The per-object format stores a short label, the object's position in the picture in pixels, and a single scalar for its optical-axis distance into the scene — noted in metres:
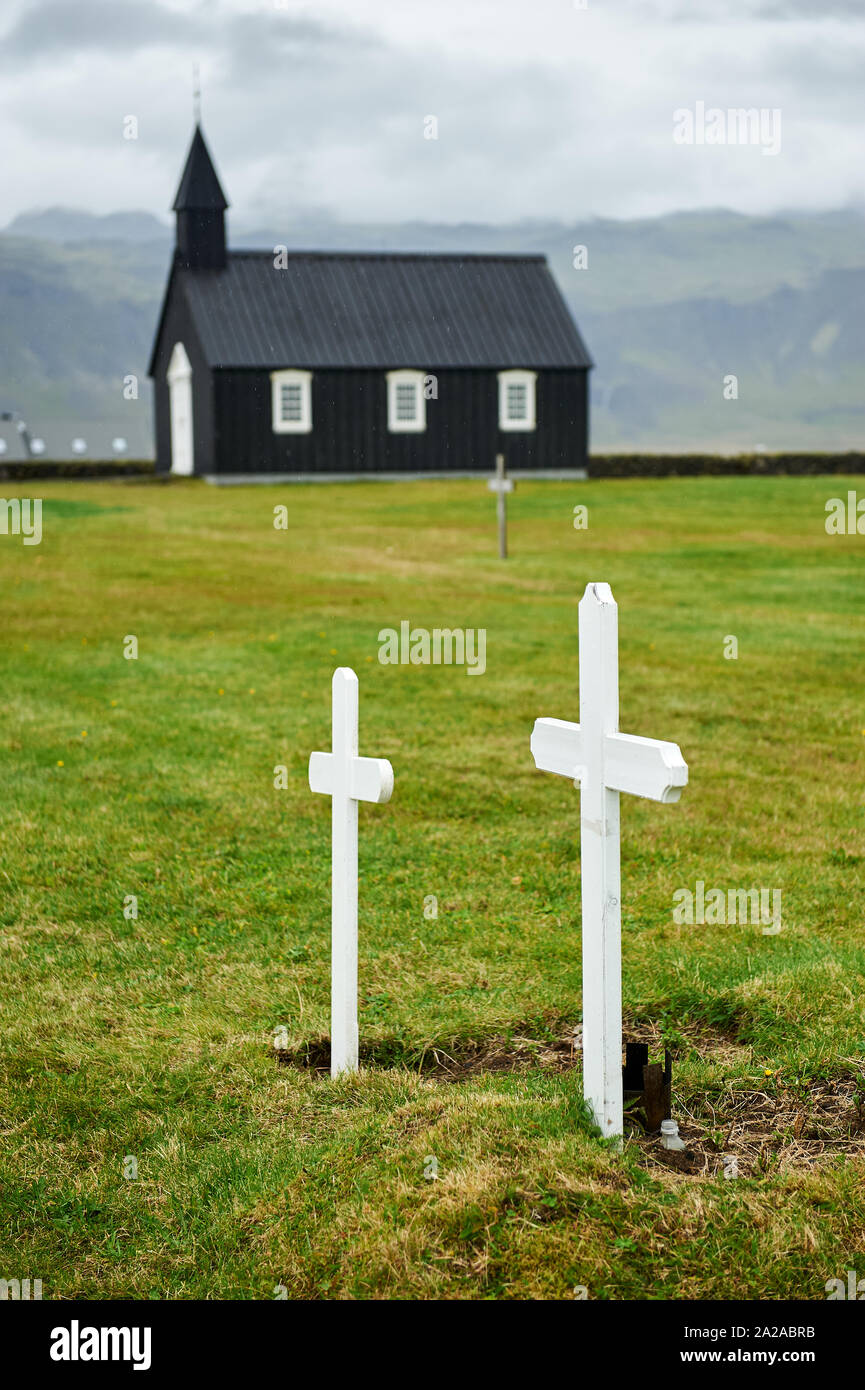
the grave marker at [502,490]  23.81
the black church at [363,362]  41.44
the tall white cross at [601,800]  4.03
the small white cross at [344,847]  4.89
